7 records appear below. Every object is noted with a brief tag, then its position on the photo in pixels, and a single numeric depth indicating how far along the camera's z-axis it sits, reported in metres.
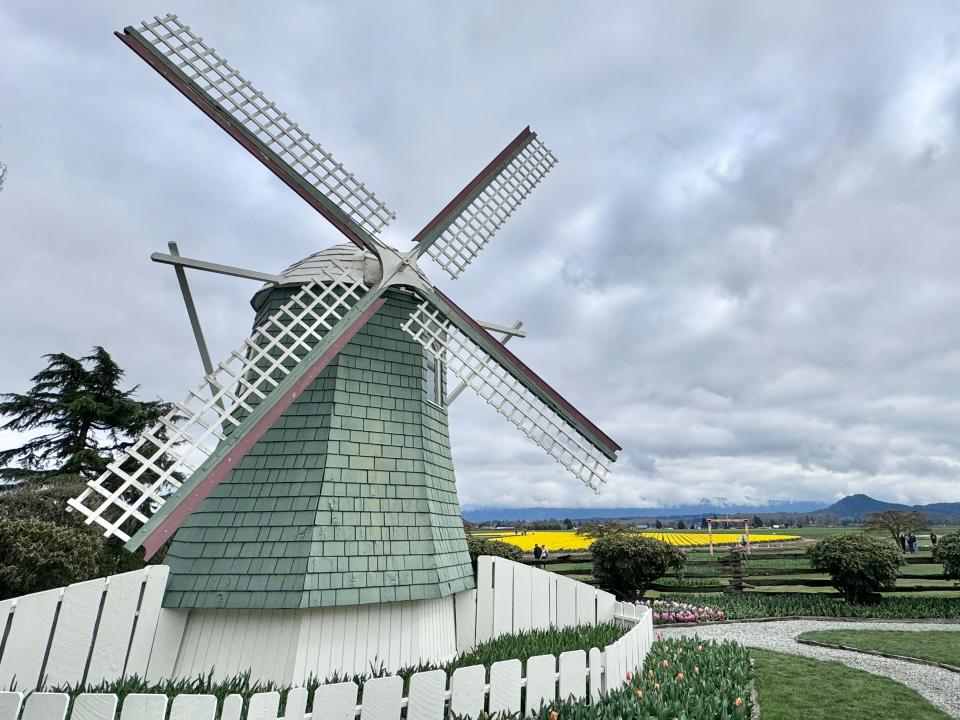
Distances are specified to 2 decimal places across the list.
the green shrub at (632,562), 14.52
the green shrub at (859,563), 13.57
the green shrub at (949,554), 13.00
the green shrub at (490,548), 16.23
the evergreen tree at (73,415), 20.92
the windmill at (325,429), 6.10
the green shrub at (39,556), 9.33
